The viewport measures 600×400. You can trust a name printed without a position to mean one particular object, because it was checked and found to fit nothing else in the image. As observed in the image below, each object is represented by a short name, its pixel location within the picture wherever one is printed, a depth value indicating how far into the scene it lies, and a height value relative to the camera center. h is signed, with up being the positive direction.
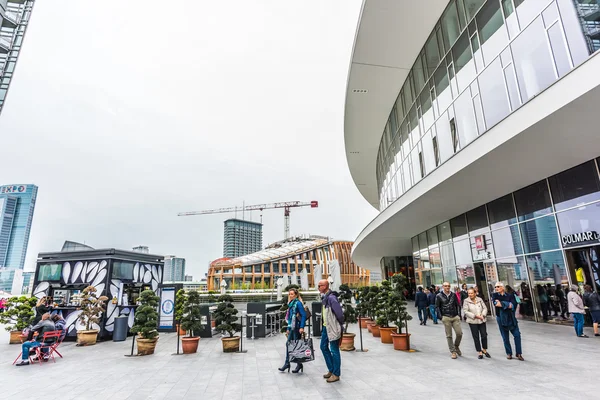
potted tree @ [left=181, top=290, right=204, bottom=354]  9.36 -1.08
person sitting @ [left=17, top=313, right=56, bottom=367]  8.42 -1.29
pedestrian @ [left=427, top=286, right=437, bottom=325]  14.23 -1.25
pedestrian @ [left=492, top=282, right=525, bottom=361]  6.99 -0.92
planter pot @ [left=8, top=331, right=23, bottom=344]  11.88 -1.80
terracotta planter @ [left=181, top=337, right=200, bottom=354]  9.34 -1.76
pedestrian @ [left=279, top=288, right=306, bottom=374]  6.65 -0.80
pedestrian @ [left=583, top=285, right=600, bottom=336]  8.88 -0.83
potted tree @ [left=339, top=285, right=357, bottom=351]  8.99 -0.99
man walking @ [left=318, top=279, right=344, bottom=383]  5.75 -0.91
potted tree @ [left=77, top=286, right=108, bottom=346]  11.41 -0.94
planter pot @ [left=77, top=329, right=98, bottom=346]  11.38 -1.79
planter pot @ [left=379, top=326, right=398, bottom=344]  9.84 -1.68
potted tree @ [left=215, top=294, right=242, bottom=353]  9.27 -1.10
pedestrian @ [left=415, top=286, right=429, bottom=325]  14.18 -1.13
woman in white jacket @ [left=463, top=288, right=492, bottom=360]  7.34 -0.93
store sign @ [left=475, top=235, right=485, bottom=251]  14.29 +1.45
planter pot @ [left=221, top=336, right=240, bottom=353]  9.34 -1.78
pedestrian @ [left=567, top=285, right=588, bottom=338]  9.02 -0.99
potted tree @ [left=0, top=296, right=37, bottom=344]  11.86 -0.96
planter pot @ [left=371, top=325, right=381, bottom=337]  11.23 -1.82
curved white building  7.50 +3.64
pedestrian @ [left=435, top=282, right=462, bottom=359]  7.66 -0.95
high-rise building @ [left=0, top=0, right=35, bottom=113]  18.20 +14.11
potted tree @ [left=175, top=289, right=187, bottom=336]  12.92 -0.71
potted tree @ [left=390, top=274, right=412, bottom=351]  8.63 -0.98
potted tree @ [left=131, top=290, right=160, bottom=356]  9.23 -1.11
